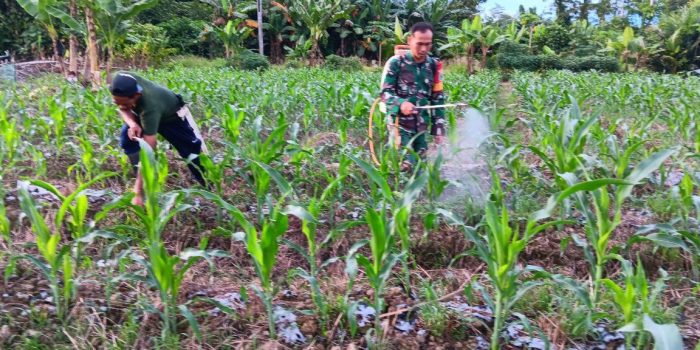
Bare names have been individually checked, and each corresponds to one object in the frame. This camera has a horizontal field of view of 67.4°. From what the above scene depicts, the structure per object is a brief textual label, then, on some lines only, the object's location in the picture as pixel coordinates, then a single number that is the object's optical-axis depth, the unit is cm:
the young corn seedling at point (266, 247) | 212
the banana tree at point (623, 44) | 2070
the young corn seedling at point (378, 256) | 215
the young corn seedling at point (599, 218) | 234
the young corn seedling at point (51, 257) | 225
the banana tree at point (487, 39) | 1867
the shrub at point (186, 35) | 2338
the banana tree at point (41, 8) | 1014
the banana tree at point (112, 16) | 991
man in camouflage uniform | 407
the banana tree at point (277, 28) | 2446
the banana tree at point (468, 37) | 1869
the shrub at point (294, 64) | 2153
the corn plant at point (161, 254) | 215
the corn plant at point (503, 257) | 206
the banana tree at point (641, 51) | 2064
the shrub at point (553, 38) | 2347
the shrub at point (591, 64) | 1958
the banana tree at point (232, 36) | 2133
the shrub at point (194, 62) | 2020
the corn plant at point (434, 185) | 310
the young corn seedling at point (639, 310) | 157
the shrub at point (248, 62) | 1891
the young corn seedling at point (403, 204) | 237
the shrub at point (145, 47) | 1778
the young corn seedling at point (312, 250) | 228
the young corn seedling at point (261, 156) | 314
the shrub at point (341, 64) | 2062
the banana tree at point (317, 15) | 2089
